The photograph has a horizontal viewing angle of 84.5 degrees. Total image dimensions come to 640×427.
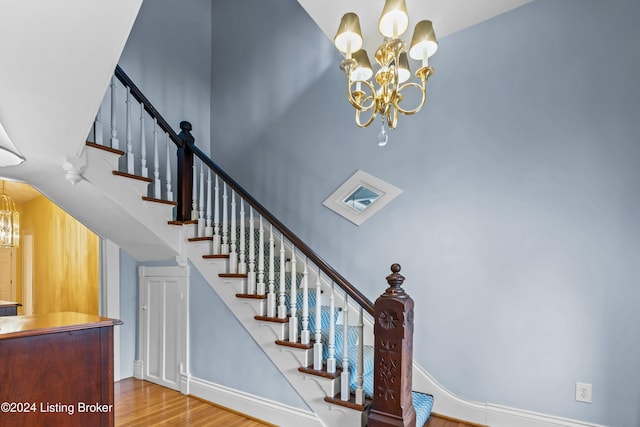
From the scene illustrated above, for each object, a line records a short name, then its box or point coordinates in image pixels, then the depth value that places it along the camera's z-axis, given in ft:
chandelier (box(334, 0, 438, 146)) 5.95
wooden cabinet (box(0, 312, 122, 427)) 5.45
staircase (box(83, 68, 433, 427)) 7.37
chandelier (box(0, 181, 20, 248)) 12.27
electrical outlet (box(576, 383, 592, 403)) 7.07
